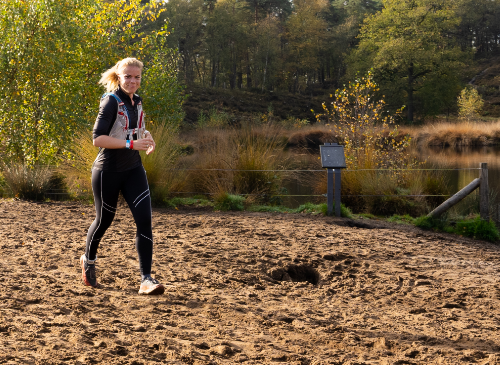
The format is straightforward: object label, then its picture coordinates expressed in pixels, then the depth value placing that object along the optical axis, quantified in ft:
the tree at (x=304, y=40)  188.44
